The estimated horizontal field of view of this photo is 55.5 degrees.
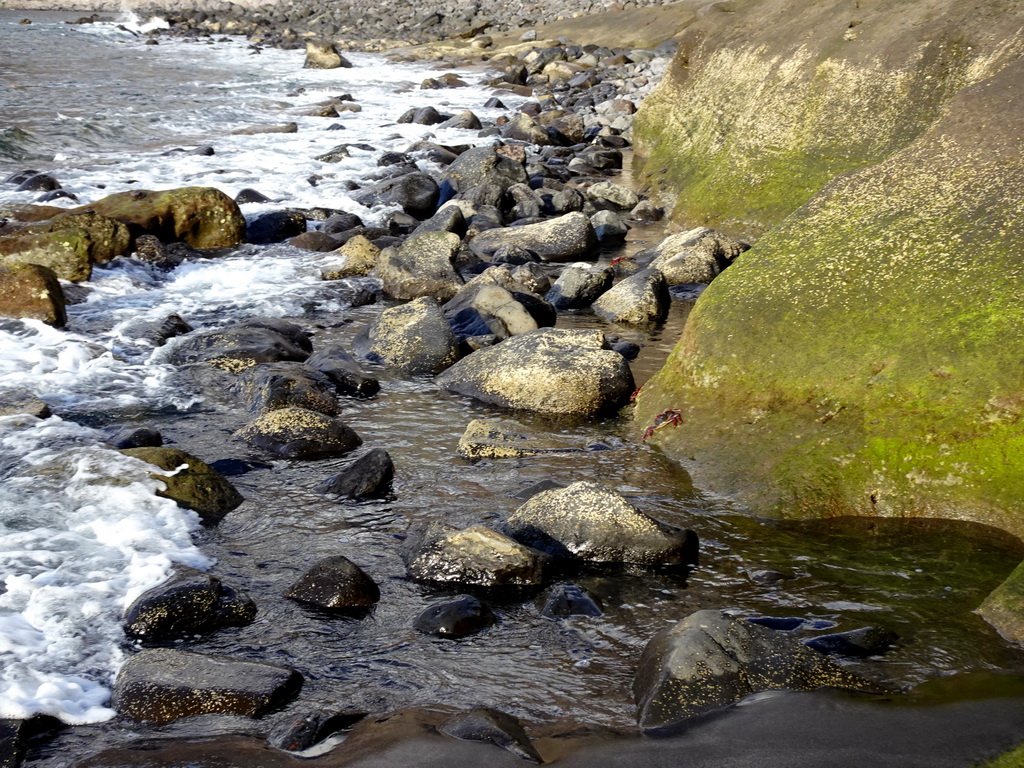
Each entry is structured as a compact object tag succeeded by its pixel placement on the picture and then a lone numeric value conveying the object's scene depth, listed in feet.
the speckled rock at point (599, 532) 15.83
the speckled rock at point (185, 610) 14.05
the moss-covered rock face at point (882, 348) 16.72
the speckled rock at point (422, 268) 31.55
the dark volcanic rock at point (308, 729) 11.48
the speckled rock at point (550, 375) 22.41
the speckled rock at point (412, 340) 25.44
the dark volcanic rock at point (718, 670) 11.90
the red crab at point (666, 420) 20.25
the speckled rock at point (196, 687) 12.20
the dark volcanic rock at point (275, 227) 38.40
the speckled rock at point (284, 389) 22.08
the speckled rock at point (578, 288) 30.25
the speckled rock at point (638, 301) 28.58
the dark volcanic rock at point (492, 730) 11.23
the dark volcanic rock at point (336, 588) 14.70
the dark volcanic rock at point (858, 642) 13.14
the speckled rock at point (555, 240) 35.22
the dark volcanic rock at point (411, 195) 42.04
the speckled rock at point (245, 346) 25.20
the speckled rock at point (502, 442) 20.06
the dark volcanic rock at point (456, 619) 14.06
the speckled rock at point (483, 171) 42.73
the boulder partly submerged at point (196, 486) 17.63
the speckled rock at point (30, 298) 27.73
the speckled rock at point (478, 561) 15.28
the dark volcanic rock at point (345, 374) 23.72
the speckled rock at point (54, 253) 31.83
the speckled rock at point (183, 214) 36.14
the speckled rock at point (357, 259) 33.63
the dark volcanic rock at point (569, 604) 14.51
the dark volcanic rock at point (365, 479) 18.40
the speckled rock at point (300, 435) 20.12
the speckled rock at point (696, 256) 30.99
